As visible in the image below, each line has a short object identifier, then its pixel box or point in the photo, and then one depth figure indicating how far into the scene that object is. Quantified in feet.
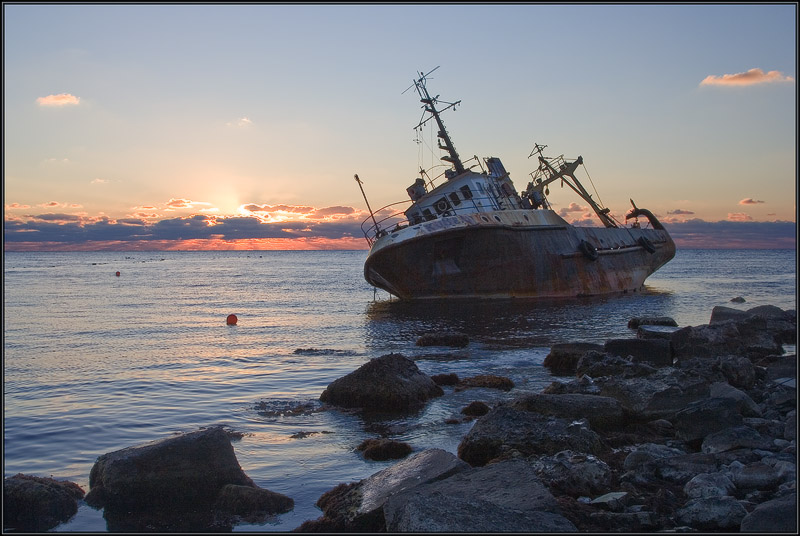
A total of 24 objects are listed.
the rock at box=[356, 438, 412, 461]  24.80
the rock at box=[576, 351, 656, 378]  36.85
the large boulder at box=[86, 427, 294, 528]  19.54
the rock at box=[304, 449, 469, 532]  17.46
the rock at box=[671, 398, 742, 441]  24.31
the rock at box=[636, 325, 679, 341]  49.15
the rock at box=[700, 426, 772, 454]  21.91
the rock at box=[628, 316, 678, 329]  62.59
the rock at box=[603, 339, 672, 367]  43.34
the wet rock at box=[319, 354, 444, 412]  32.48
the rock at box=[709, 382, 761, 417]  27.04
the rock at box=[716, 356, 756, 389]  34.22
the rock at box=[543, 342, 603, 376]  44.32
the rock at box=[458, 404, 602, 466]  22.63
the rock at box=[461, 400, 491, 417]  31.37
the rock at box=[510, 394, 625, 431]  26.71
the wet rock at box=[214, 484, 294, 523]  19.26
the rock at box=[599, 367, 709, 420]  28.19
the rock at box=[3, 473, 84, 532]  18.63
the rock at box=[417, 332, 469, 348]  55.98
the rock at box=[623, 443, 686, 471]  20.85
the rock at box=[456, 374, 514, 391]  37.86
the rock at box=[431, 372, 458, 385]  38.99
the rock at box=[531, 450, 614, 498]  18.75
